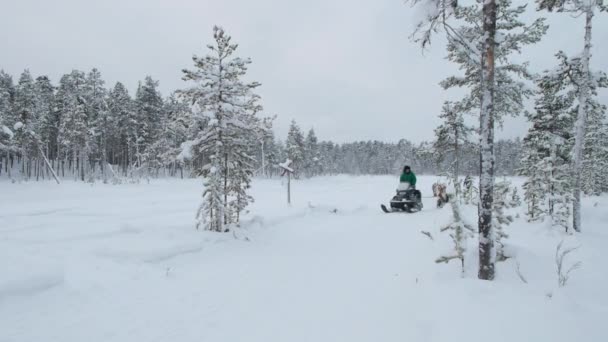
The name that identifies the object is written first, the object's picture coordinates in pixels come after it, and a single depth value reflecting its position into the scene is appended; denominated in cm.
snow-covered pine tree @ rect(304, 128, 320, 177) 7831
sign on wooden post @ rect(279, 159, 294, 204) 2191
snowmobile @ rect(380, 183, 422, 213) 1861
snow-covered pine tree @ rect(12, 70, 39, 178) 4000
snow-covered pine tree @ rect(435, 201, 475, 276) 645
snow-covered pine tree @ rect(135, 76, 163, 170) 4900
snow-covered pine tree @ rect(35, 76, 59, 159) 4916
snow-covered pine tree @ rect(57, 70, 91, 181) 4253
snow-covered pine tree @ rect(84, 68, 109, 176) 4738
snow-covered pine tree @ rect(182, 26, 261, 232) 1134
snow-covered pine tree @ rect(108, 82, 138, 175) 4838
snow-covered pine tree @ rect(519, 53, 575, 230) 1352
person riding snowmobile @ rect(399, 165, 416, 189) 1898
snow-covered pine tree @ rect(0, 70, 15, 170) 3928
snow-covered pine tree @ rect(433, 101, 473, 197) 2175
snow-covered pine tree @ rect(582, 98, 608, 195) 2698
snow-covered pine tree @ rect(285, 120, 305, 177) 6688
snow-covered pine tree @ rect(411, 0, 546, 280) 620
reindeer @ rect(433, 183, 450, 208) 2014
